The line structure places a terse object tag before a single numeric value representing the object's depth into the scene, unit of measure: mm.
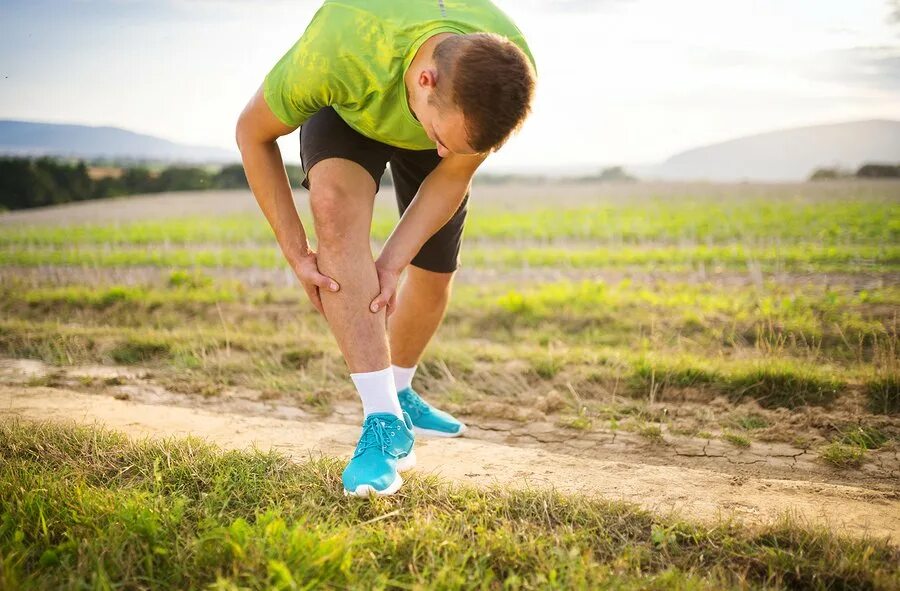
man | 2137
